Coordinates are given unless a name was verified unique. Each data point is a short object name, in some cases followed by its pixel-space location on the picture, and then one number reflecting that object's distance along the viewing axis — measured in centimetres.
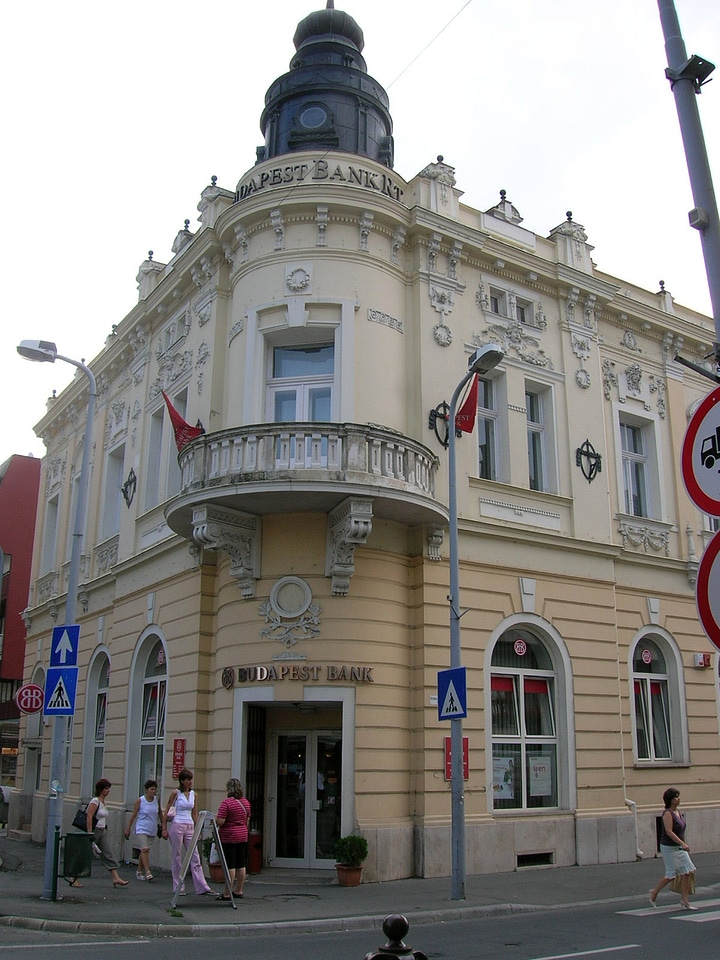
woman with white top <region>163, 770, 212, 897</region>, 1381
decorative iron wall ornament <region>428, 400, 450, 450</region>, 1764
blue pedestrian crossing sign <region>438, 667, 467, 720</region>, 1303
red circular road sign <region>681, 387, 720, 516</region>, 551
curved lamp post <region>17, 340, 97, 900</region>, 1350
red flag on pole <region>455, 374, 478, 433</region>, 1714
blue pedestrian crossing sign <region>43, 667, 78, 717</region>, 1374
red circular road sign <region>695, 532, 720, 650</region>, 513
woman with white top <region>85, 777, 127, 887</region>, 1470
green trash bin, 1366
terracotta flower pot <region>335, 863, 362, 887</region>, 1452
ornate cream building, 1584
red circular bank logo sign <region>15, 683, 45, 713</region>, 2212
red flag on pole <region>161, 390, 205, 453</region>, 1830
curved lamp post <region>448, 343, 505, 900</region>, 1284
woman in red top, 1337
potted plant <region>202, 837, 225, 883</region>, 1533
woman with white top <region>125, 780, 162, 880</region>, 1567
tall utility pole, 658
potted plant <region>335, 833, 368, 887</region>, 1445
